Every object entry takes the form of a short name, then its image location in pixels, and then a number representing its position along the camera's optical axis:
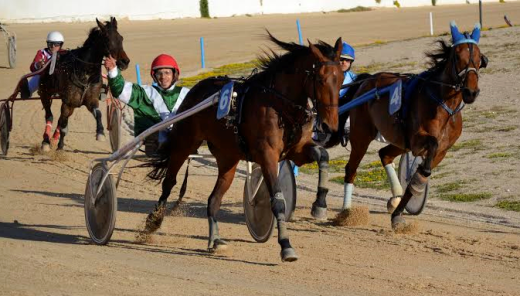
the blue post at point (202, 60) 55.54
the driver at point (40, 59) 30.83
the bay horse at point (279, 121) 14.48
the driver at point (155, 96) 17.70
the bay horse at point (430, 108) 17.61
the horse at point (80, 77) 27.73
